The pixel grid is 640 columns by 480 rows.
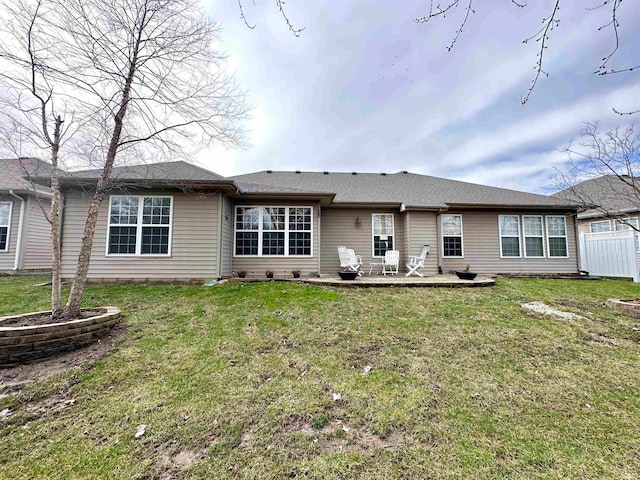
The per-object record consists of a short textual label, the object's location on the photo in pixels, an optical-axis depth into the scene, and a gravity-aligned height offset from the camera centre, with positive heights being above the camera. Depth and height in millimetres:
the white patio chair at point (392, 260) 9656 -172
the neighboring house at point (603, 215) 11514 +1747
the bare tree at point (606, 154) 6527 +2455
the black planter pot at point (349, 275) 7996 -570
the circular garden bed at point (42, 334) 3357 -1022
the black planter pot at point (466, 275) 8134 -608
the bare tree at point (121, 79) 4414 +3303
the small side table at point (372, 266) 10217 -428
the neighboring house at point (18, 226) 9930 +1138
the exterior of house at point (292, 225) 7934 +1029
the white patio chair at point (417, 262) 8933 -243
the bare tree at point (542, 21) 2125 +1891
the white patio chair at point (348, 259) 9281 -125
